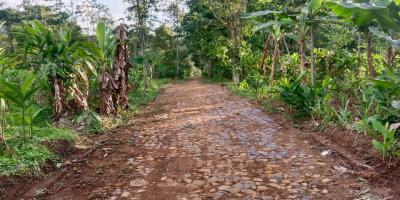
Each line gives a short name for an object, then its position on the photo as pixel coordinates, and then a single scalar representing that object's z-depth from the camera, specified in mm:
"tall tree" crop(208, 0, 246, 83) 16812
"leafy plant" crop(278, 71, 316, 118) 6992
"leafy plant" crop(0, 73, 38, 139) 4684
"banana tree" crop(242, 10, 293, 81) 6848
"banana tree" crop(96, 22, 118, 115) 7988
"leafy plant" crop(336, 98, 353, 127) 5805
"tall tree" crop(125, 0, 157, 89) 16844
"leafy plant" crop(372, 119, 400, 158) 4188
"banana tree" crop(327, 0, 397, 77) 4666
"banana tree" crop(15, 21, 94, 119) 6438
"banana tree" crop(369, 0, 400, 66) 4879
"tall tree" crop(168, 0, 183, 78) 32369
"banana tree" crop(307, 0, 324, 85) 6656
